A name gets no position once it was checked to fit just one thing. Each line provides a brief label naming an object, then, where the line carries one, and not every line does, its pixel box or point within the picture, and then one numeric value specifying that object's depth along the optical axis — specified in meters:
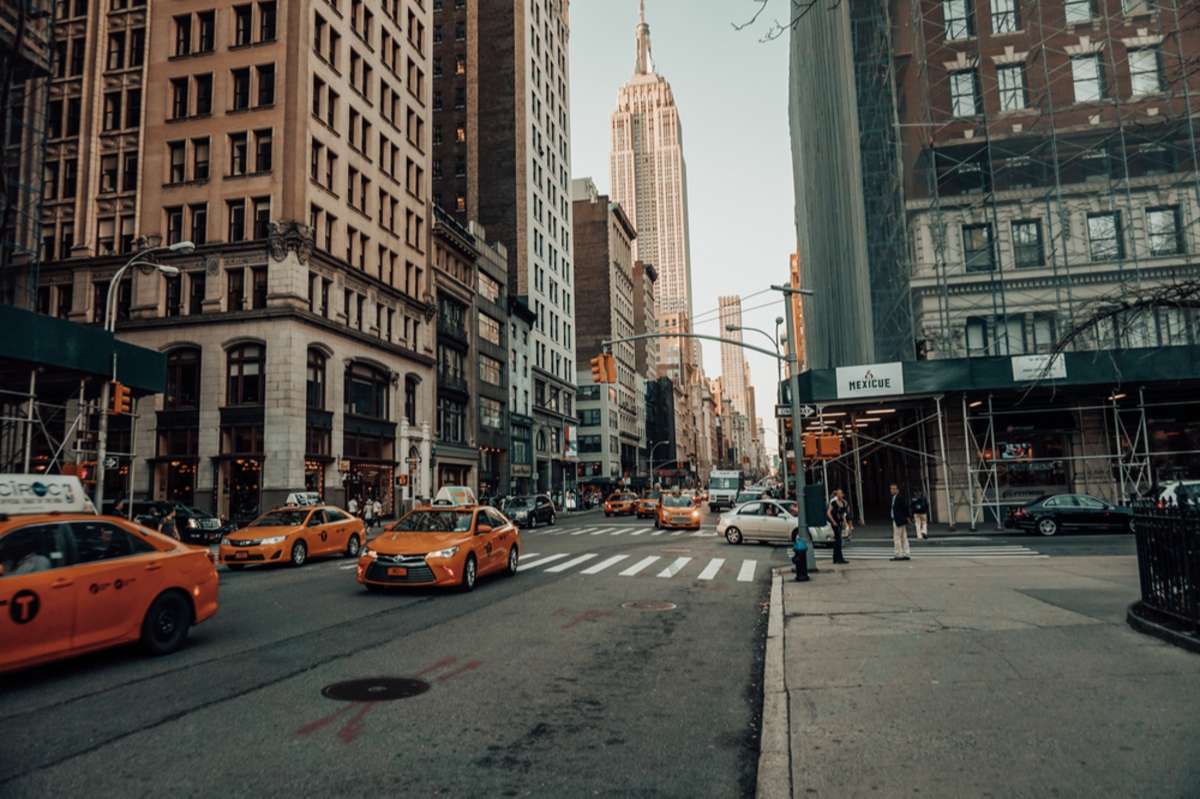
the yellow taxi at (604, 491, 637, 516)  52.28
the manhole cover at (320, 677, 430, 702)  6.76
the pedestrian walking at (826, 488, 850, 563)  17.42
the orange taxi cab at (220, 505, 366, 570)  17.73
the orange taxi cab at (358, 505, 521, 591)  13.02
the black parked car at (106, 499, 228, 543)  25.50
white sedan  25.95
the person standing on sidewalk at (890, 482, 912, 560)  18.36
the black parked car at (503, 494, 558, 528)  39.94
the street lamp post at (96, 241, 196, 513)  21.64
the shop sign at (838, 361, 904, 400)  27.81
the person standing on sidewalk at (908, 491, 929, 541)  22.76
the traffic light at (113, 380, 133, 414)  21.28
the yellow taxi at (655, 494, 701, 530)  34.72
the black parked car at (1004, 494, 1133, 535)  25.23
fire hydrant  14.62
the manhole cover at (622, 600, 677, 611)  12.22
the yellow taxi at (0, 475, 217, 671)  7.10
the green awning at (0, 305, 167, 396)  18.95
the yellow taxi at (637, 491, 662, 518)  48.69
